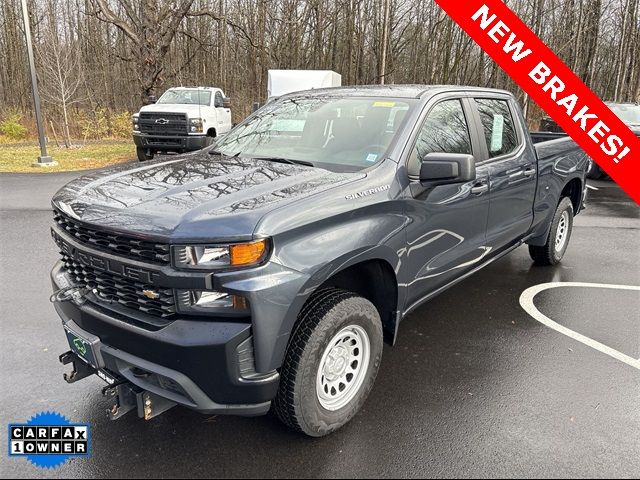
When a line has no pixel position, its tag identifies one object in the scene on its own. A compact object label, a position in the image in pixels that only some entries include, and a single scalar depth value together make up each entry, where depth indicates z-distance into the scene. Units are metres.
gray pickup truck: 2.32
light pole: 12.39
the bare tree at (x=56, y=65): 17.56
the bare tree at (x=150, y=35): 17.69
